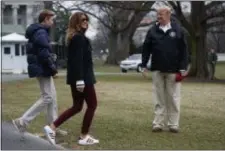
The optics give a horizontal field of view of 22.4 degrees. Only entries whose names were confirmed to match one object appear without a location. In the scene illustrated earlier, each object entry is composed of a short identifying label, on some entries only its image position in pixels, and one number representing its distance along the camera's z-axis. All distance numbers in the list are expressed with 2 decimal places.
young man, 8.13
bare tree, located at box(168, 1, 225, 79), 29.95
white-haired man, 8.53
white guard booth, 42.16
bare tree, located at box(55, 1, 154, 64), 31.18
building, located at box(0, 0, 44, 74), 42.13
